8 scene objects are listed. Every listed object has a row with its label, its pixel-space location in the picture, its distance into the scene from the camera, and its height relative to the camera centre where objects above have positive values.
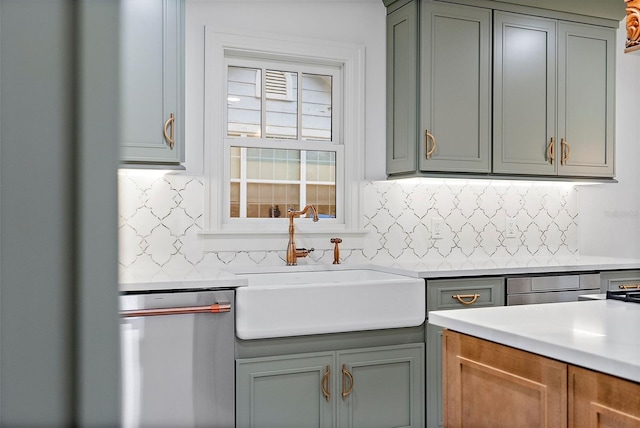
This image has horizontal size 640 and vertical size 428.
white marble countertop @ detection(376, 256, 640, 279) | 2.79 -0.30
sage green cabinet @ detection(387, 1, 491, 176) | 3.16 +0.68
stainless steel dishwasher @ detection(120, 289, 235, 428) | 2.20 -0.59
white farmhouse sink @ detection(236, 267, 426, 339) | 2.34 -0.42
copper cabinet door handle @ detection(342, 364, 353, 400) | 2.54 -0.76
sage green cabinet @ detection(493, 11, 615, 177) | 3.35 +0.69
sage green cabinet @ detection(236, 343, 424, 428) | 2.38 -0.79
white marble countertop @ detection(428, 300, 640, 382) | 1.13 -0.28
